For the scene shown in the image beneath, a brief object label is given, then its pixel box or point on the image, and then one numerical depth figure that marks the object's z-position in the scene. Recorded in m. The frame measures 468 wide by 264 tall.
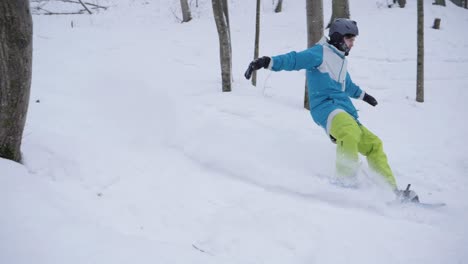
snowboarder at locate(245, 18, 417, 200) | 3.68
